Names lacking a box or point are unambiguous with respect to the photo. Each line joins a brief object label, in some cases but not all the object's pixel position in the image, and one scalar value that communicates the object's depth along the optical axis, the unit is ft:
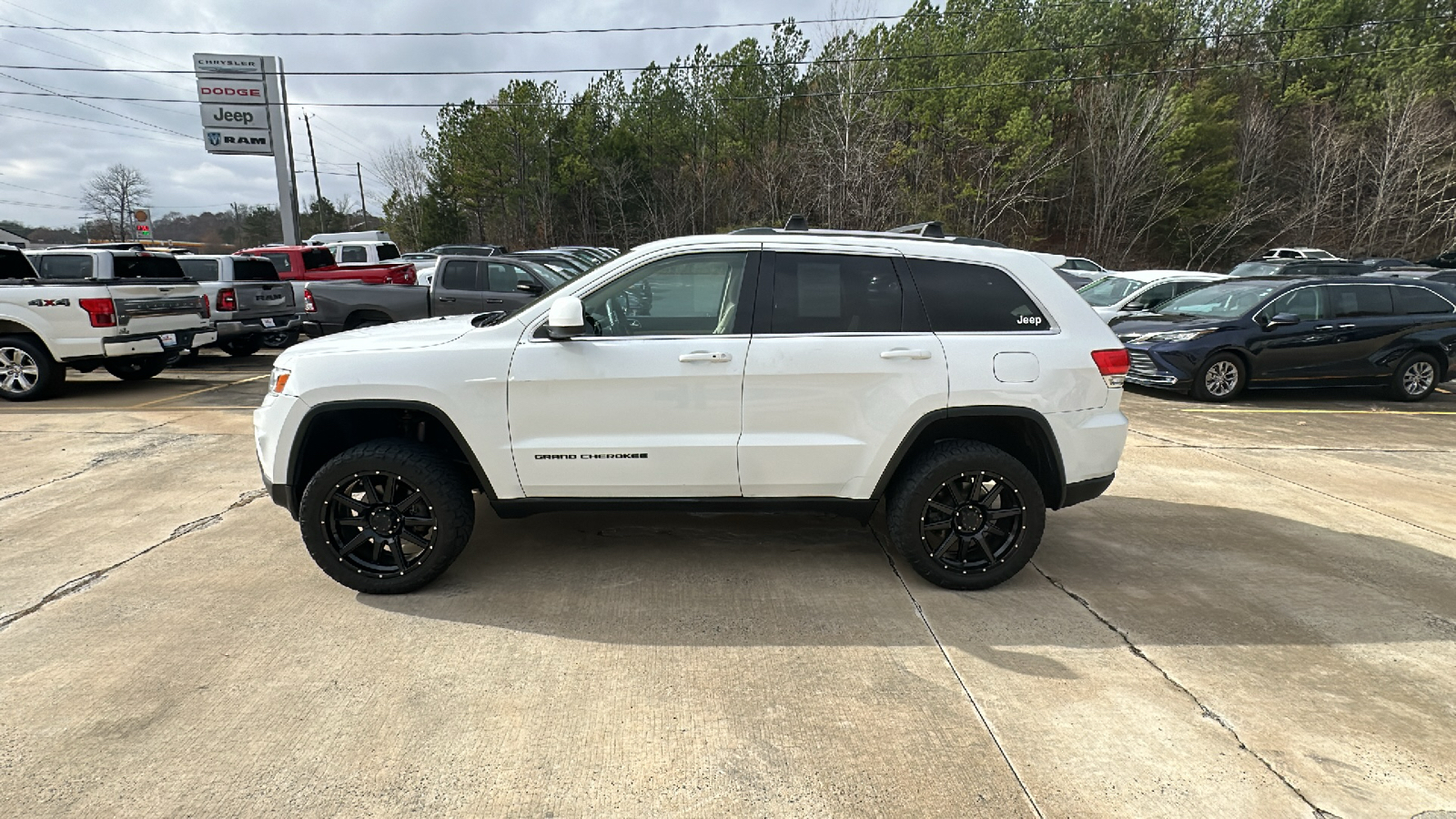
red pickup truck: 49.70
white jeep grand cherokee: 11.25
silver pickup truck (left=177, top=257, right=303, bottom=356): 36.78
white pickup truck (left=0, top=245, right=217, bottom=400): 26.84
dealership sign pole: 105.91
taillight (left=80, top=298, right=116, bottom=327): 26.86
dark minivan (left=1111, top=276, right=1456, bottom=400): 30.22
